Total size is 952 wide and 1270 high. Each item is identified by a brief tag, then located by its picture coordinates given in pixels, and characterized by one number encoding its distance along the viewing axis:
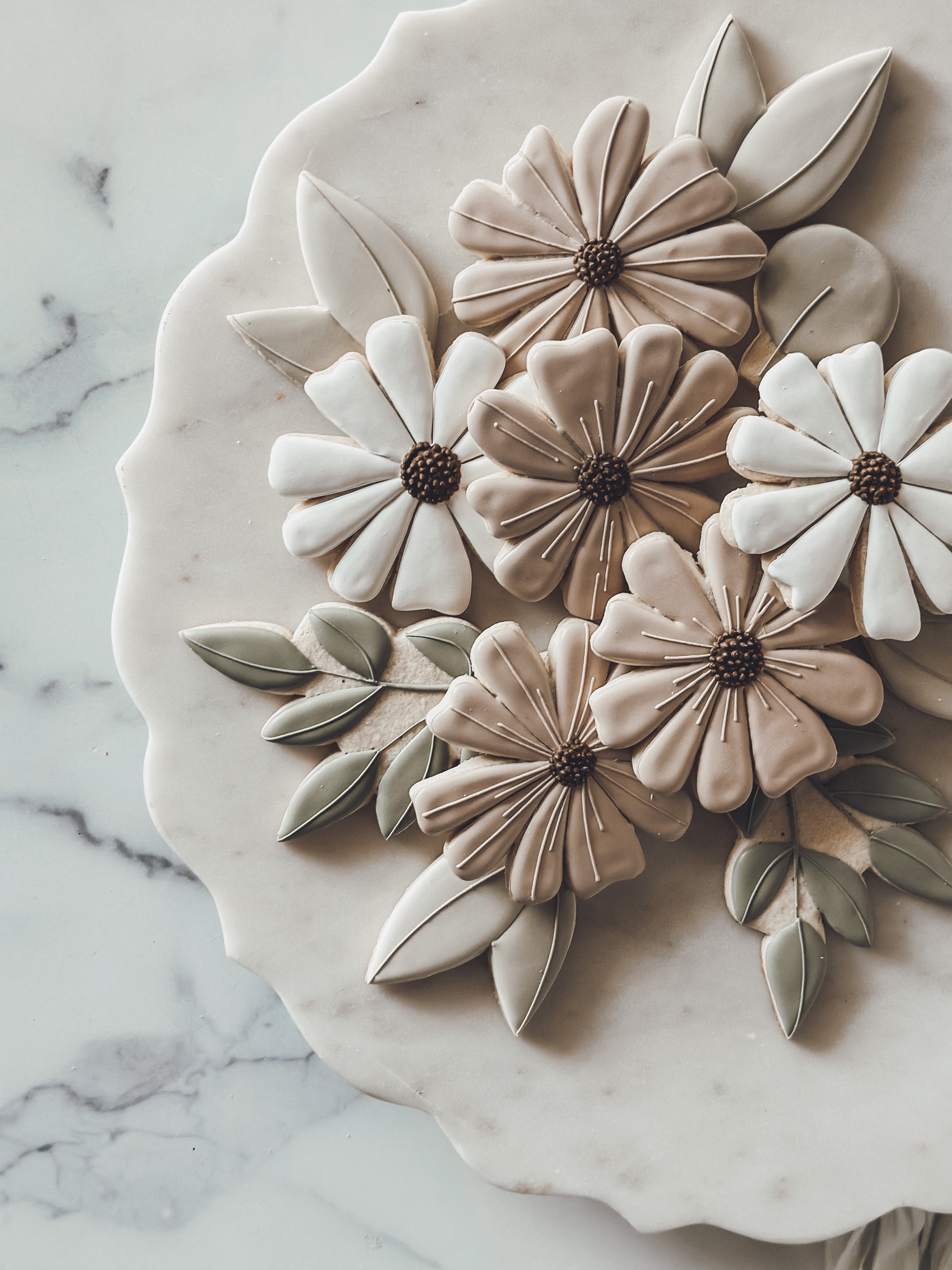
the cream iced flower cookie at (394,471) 0.46
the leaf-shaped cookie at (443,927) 0.47
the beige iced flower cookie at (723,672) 0.45
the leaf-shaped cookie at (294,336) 0.47
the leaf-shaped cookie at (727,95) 0.45
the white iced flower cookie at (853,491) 0.44
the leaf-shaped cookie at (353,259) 0.46
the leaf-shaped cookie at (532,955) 0.47
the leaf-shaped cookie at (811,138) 0.45
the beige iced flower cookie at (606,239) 0.45
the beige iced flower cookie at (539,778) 0.46
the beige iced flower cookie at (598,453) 0.45
